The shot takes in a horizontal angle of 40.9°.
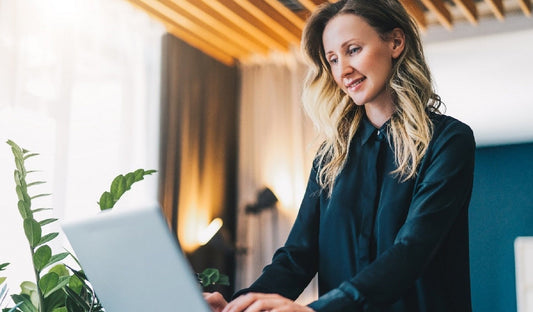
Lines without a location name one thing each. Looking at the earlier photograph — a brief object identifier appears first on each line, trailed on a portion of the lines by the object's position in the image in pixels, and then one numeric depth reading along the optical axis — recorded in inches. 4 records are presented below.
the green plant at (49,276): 48.1
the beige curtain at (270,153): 215.5
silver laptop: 28.9
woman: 41.1
